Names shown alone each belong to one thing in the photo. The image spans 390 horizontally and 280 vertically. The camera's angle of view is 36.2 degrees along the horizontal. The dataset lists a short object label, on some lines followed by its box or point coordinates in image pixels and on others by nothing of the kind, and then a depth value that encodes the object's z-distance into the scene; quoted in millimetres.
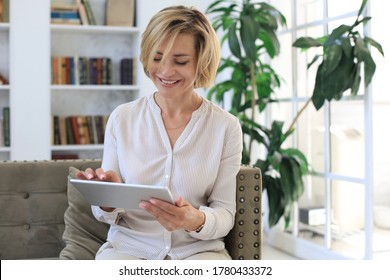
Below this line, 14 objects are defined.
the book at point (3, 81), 3963
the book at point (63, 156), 4145
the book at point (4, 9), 3895
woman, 1593
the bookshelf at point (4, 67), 4016
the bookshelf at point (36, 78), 3898
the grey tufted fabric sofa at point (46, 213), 1912
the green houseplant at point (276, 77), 2809
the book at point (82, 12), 4090
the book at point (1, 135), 3922
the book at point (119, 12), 4188
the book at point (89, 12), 4103
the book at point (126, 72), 4230
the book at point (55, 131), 4074
